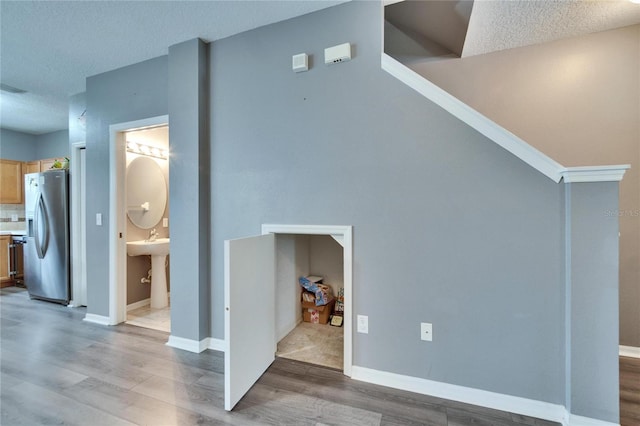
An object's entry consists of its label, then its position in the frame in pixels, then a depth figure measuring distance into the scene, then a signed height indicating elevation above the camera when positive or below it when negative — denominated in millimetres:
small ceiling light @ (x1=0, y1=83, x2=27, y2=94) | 3271 +1547
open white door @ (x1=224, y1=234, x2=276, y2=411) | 1686 -704
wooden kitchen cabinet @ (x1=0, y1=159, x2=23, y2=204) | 4639 +575
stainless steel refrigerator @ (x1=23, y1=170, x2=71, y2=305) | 3600 -312
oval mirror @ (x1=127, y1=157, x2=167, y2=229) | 3410 +282
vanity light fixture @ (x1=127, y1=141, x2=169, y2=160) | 3429 +853
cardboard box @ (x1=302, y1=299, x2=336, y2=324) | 2988 -1112
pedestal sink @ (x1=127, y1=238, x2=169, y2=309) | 3414 -833
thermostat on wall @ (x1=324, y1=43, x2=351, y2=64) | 1988 +1170
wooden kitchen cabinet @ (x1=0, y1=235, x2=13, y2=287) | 4430 -753
